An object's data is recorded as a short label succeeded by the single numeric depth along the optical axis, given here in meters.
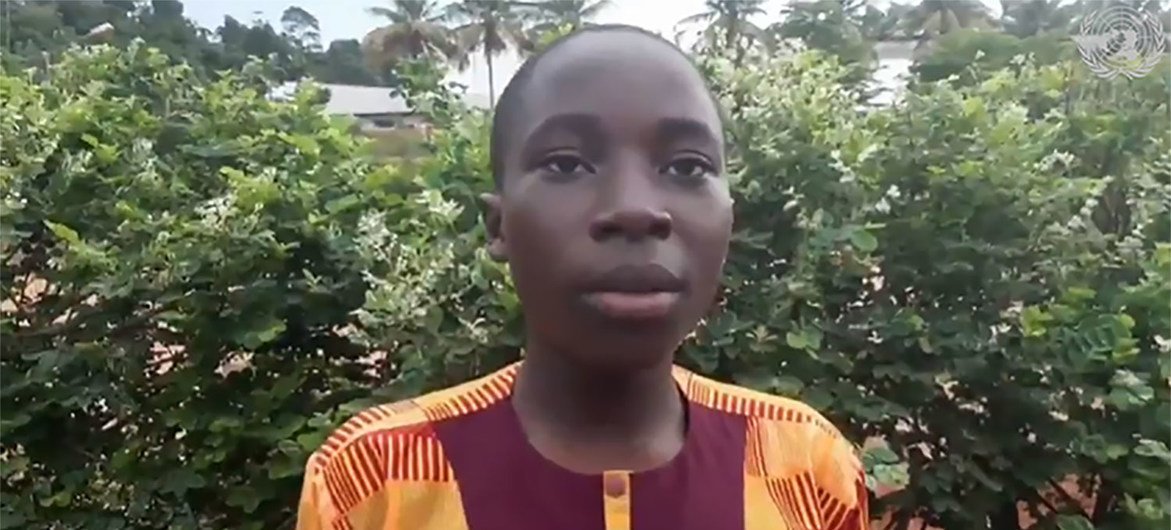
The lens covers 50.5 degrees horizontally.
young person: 0.79
